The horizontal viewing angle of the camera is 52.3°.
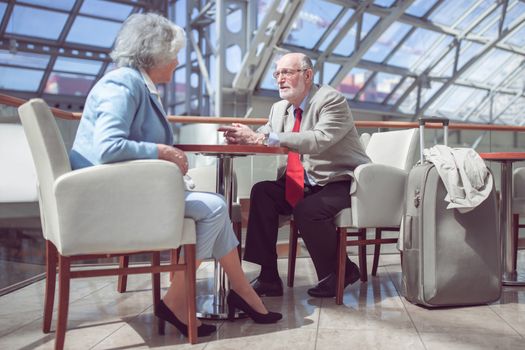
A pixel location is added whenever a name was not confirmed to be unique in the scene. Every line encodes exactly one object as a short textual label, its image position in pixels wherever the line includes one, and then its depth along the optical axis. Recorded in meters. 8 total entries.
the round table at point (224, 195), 2.10
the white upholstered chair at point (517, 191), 3.11
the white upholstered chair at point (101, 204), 1.64
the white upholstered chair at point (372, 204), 2.45
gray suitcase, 2.27
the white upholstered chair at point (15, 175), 2.71
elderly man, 2.47
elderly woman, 1.70
